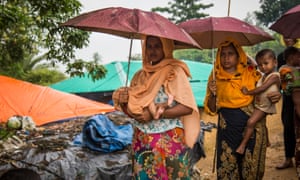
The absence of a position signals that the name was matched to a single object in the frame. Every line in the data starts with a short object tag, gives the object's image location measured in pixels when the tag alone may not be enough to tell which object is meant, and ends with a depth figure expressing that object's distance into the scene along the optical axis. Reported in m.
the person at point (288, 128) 3.89
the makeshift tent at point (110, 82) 11.37
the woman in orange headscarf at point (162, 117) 2.09
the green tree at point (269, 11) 14.16
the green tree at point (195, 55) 20.77
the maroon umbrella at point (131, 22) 1.86
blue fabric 3.90
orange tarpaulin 7.63
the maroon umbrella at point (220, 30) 2.61
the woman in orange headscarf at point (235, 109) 2.65
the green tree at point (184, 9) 21.47
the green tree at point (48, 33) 3.28
